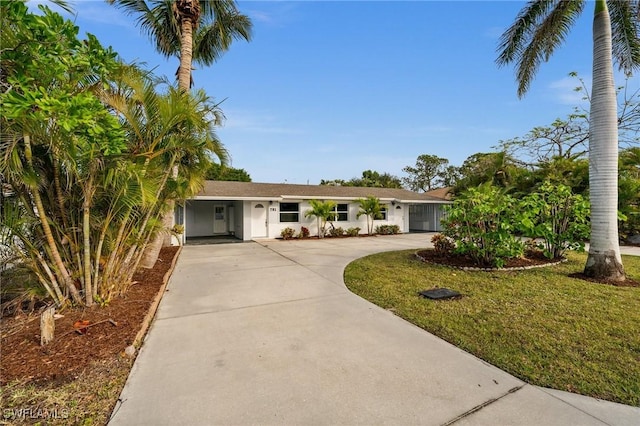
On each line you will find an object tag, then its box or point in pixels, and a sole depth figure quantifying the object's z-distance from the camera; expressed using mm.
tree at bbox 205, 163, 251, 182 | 34216
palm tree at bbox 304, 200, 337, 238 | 15031
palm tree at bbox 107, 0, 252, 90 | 8852
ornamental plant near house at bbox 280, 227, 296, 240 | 15109
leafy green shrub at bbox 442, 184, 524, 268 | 7012
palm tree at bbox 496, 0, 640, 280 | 5938
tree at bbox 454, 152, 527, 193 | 16609
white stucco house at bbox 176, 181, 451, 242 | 14966
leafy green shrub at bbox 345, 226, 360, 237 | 16766
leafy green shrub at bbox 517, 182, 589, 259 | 7455
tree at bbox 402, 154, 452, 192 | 43812
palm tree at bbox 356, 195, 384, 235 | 16250
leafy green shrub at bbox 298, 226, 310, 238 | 15529
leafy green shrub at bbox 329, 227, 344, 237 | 16469
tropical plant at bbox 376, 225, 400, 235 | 17969
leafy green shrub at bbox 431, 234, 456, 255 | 8953
